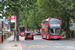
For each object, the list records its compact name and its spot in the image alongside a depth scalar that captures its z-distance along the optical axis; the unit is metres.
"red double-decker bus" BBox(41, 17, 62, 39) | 29.81
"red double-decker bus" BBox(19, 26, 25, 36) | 61.19
